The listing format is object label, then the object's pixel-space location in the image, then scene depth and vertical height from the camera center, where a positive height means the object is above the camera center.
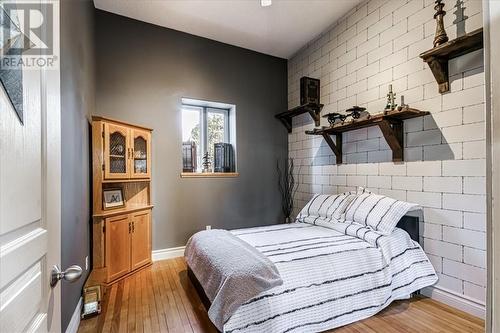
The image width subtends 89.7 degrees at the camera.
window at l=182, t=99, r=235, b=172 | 3.87 +0.56
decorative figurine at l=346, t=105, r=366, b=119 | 2.93 +0.63
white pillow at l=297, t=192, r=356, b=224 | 2.86 -0.51
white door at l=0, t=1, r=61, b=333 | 0.53 -0.10
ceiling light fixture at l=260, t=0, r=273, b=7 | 2.87 +1.88
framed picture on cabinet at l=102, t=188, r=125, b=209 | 2.92 -0.37
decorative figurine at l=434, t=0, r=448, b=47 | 2.17 +1.20
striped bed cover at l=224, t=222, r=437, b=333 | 1.70 -0.89
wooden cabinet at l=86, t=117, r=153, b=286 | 2.61 -0.42
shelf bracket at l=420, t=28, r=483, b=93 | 1.95 +0.95
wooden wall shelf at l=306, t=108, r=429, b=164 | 2.42 +0.45
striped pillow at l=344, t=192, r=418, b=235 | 2.35 -0.46
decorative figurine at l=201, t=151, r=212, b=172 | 4.00 +0.04
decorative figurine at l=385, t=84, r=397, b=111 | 2.55 +0.67
